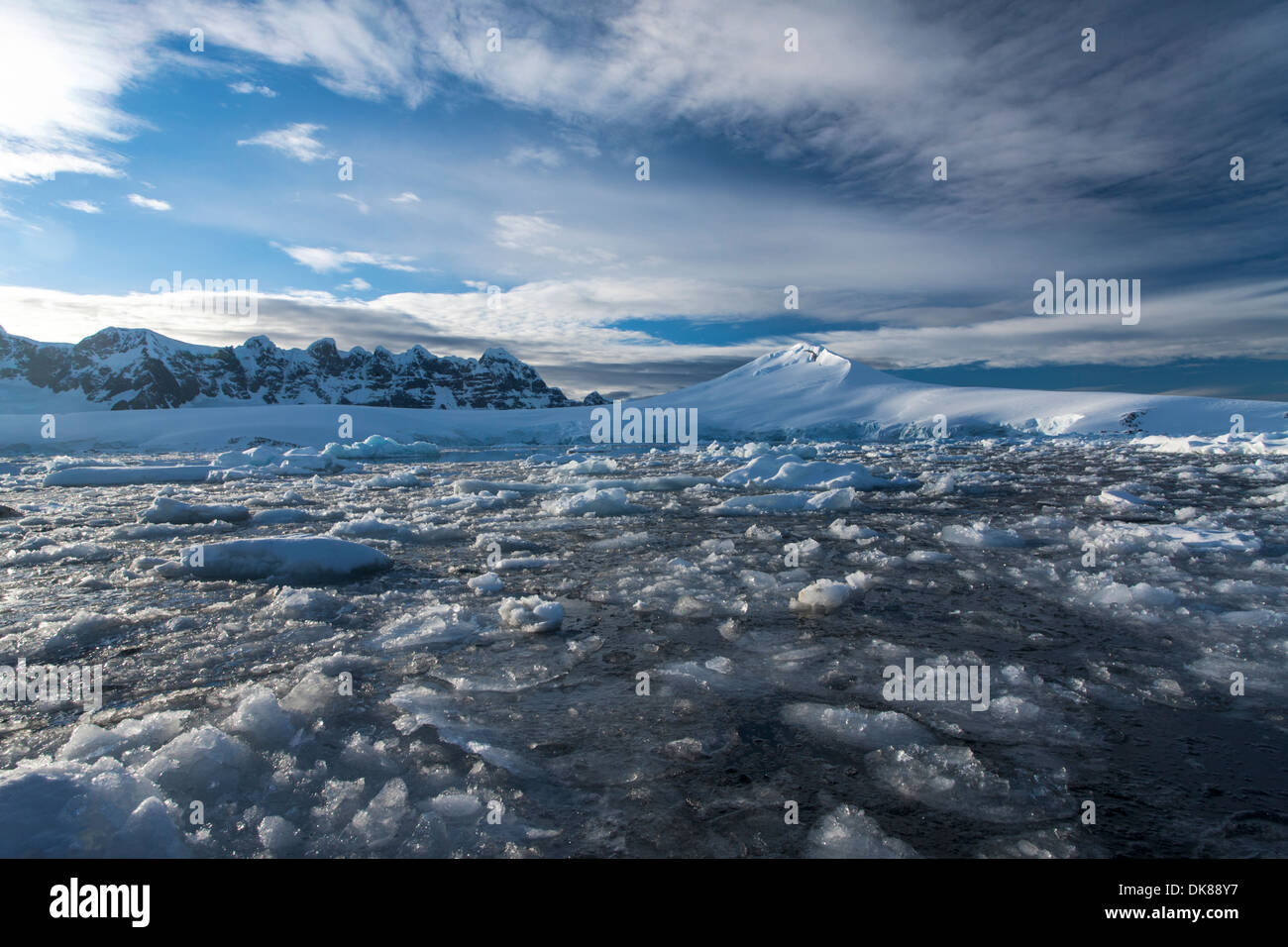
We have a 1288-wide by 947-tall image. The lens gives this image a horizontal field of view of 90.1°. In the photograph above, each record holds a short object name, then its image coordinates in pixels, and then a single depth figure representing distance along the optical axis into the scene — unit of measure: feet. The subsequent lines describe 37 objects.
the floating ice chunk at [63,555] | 23.76
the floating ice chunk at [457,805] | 8.70
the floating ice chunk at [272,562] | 21.63
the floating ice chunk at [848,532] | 28.14
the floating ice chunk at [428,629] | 15.30
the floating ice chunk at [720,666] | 13.51
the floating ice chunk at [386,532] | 28.58
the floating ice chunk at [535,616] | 16.30
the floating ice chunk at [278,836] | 7.94
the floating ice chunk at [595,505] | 36.50
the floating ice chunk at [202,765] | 9.10
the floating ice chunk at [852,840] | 7.85
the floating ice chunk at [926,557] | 23.41
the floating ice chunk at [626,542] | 27.12
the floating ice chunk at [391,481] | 54.90
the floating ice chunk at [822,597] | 17.71
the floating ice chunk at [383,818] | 8.16
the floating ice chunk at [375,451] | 95.45
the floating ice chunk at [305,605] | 17.53
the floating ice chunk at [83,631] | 14.94
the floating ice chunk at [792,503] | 37.52
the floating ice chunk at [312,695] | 11.75
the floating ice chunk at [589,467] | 67.82
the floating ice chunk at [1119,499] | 37.19
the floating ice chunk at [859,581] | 19.45
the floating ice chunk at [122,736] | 9.73
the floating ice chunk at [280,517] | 32.69
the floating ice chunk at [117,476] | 56.90
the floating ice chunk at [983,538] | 25.82
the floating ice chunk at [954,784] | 8.80
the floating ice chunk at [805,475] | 51.24
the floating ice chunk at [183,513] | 32.63
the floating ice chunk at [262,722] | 10.55
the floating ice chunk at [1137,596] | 17.31
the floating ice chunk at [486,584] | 19.88
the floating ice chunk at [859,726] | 10.65
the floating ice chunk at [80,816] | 7.11
